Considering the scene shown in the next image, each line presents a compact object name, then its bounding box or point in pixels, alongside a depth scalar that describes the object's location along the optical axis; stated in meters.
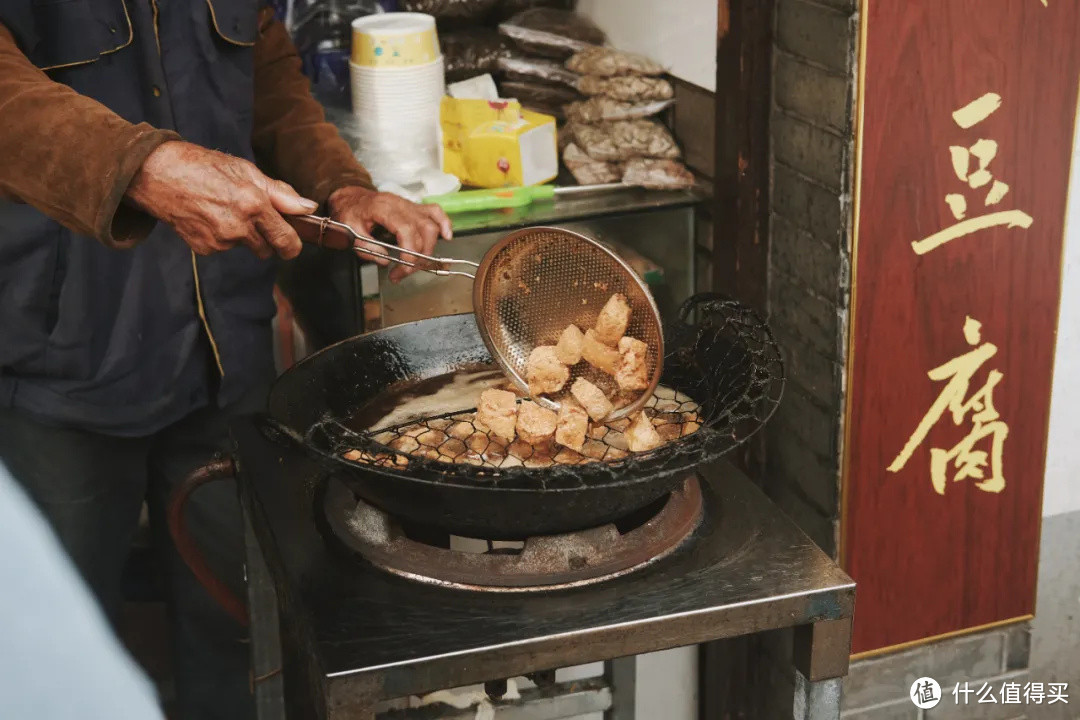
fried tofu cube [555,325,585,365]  1.84
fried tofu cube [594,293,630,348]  1.78
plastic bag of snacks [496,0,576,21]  3.53
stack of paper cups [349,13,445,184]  3.10
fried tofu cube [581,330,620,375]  1.80
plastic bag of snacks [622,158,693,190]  2.87
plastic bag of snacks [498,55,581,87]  3.31
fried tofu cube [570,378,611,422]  1.78
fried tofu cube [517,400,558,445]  1.73
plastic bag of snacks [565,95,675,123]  3.06
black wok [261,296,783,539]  1.54
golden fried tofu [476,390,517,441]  1.75
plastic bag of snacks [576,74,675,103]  3.05
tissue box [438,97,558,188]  2.98
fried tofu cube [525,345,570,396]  1.83
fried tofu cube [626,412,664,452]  1.74
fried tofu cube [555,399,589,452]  1.72
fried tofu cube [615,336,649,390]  1.76
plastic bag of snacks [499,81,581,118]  3.32
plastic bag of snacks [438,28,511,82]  3.41
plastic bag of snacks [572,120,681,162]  2.98
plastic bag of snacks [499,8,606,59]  3.36
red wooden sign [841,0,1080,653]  2.21
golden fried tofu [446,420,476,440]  1.82
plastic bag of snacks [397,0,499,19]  3.44
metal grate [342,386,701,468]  1.75
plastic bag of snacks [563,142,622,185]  2.98
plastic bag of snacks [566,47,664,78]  3.09
